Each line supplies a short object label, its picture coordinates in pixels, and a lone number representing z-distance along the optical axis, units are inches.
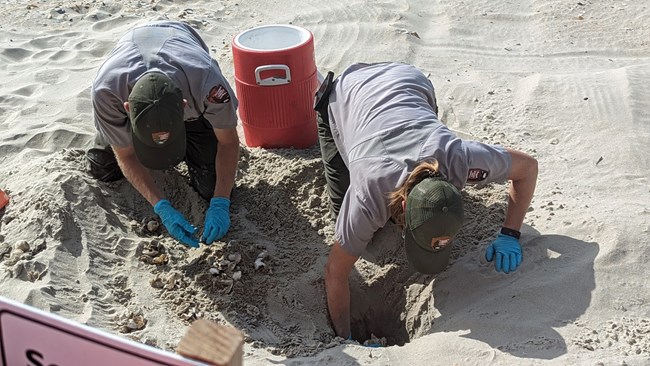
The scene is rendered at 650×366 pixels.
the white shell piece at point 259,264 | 134.3
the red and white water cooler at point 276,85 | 151.4
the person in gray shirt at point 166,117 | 116.1
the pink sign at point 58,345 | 58.8
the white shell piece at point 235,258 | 134.2
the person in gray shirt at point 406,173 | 101.8
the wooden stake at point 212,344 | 56.0
